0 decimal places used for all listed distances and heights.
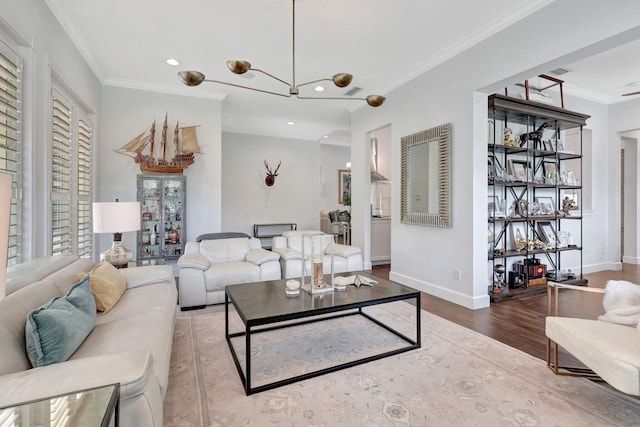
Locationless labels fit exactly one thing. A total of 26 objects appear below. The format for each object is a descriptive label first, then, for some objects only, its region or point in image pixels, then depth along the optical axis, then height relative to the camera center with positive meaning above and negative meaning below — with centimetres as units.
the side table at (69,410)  85 -57
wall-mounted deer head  779 +89
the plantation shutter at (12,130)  214 +58
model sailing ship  448 +89
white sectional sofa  107 -59
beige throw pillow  208 -53
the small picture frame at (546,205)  434 +13
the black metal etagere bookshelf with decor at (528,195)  378 +26
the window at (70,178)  302 +37
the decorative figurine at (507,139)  388 +94
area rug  167 -109
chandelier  233 +108
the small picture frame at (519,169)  405 +59
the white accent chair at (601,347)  147 -70
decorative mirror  369 +46
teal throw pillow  132 -55
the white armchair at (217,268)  339 -64
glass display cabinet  459 -8
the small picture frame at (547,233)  433 -27
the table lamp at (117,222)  285 -10
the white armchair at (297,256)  399 -59
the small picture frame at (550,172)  434 +60
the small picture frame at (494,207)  373 +8
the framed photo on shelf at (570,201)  456 +20
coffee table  197 -65
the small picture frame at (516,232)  413 -25
